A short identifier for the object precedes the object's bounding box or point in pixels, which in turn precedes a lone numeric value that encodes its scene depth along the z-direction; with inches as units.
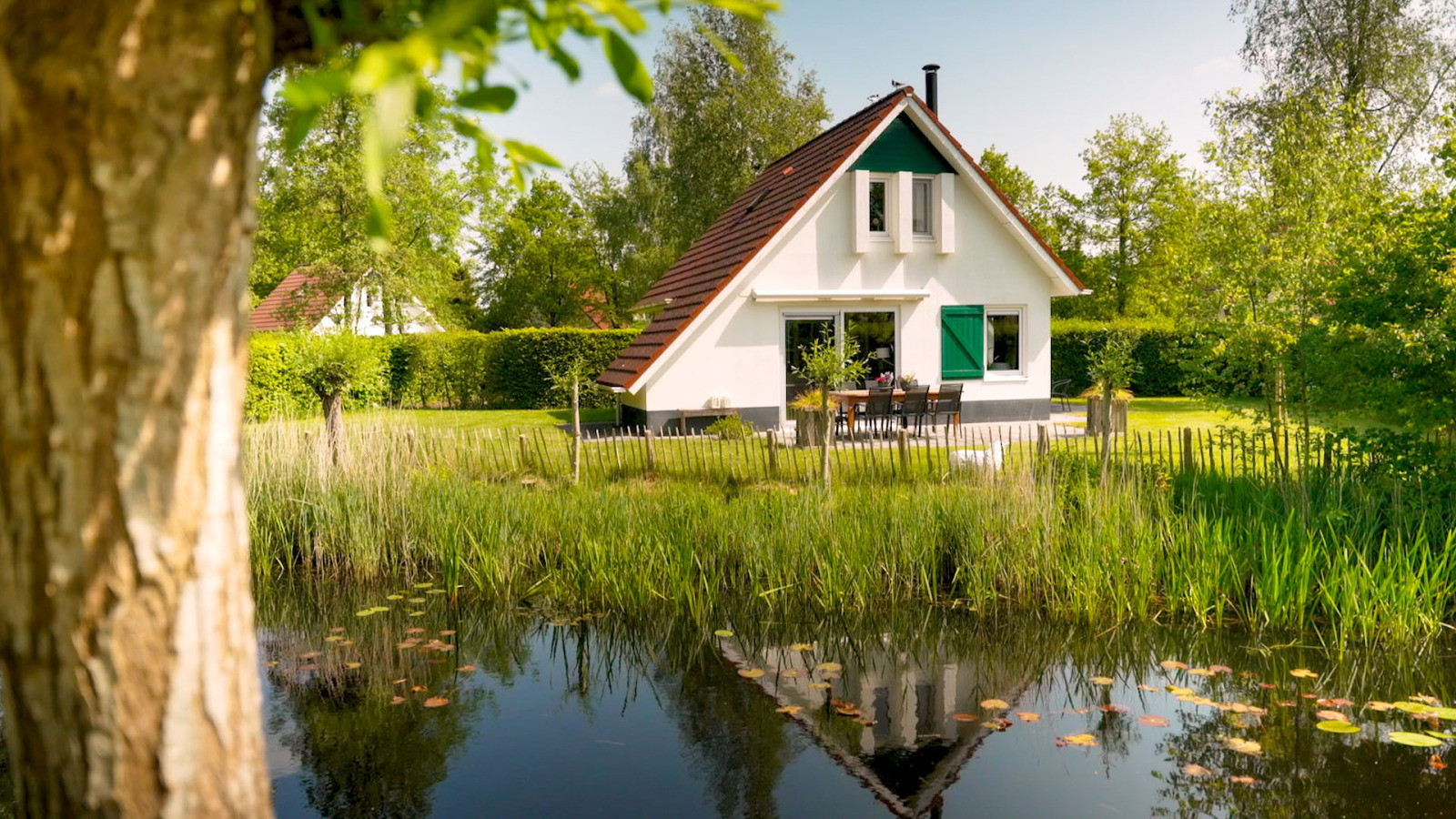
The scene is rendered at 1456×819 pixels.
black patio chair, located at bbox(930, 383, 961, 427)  601.3
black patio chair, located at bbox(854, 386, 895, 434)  552.1
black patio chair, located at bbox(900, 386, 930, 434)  573.9
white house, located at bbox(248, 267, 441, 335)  887.5
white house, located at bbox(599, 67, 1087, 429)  624.1
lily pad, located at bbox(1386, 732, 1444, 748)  160.1
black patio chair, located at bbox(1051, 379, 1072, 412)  811.0
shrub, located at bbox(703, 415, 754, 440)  518.3
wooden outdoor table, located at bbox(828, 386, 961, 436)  566.3
